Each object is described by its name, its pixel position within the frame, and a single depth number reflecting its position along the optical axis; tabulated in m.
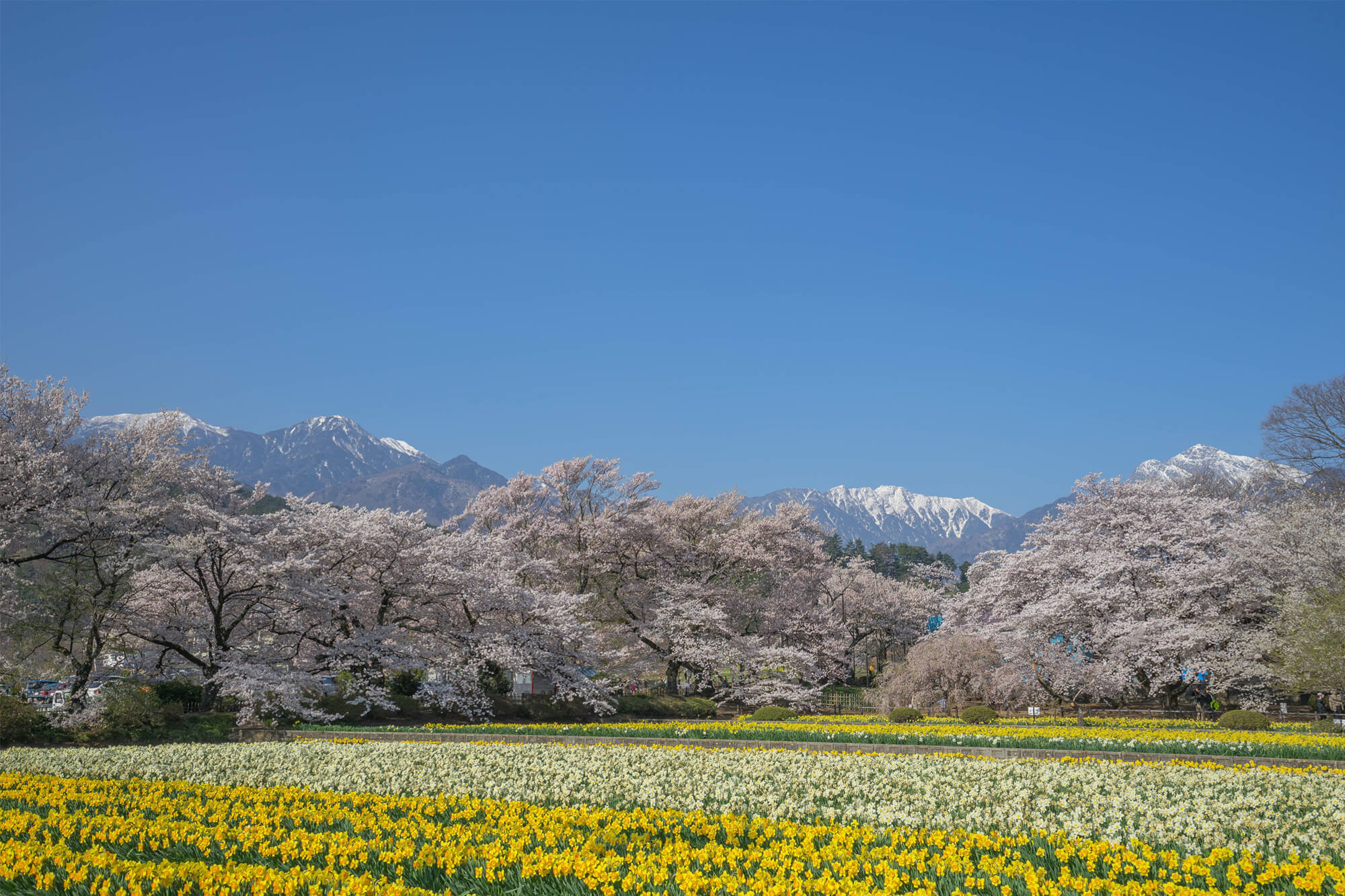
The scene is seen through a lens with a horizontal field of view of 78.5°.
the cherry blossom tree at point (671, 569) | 32.50
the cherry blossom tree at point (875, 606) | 47.84
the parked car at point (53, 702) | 19.42
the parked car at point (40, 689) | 29.89
